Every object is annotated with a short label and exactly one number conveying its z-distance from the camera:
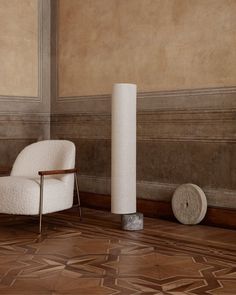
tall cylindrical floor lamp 5.01
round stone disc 5.15
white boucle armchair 4.79
